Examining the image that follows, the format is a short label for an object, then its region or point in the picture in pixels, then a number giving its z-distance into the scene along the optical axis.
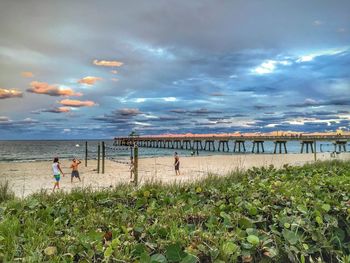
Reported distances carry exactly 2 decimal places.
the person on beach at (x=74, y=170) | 19.39
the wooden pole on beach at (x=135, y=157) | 15.38
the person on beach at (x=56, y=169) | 15.89
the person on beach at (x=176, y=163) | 22.85
